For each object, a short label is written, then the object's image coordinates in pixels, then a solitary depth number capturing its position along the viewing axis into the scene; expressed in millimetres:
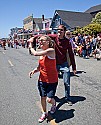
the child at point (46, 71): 2216
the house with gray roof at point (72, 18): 23914
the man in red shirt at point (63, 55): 2882
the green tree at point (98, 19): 21900
